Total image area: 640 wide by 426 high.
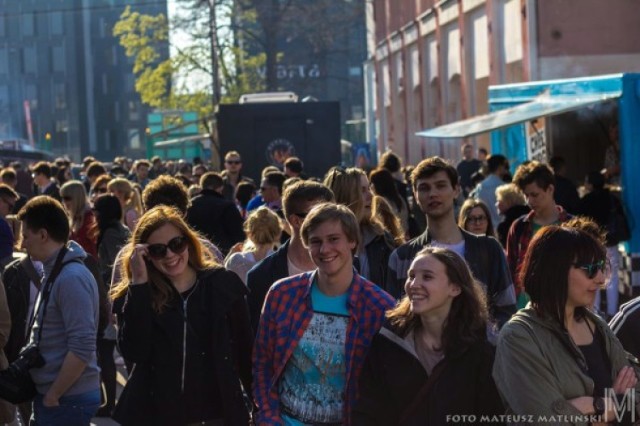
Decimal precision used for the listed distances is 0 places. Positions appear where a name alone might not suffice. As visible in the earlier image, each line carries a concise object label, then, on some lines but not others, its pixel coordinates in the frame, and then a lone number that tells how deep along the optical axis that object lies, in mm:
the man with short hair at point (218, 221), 12531
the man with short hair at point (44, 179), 19641
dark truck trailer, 27344
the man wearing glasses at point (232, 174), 19133
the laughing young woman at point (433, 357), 5383
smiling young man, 5992
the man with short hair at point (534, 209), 10070
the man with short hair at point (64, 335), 7133
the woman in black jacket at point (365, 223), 8062
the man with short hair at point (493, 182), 17328
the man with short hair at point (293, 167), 16844
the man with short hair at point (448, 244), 7238
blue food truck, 16047
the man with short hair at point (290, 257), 7250
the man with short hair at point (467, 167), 25870
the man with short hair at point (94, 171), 20016
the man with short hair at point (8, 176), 19484
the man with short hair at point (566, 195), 15703
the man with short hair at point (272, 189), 13289
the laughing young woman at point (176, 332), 6375
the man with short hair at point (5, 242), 9406
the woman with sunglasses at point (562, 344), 4941
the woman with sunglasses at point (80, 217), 12570
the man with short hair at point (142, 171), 26266
